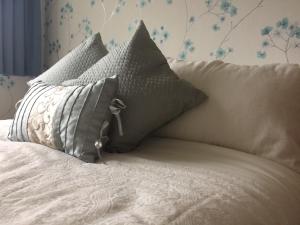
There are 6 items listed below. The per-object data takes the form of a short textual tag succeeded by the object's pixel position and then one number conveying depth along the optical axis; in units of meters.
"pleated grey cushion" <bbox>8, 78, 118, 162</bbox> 1.17
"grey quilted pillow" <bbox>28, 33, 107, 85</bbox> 1.53
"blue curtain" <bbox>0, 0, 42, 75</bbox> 2.33
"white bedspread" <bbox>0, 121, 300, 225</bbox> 0.75
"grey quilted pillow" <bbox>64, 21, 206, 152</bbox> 1.28
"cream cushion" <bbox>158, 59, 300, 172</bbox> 1.21
